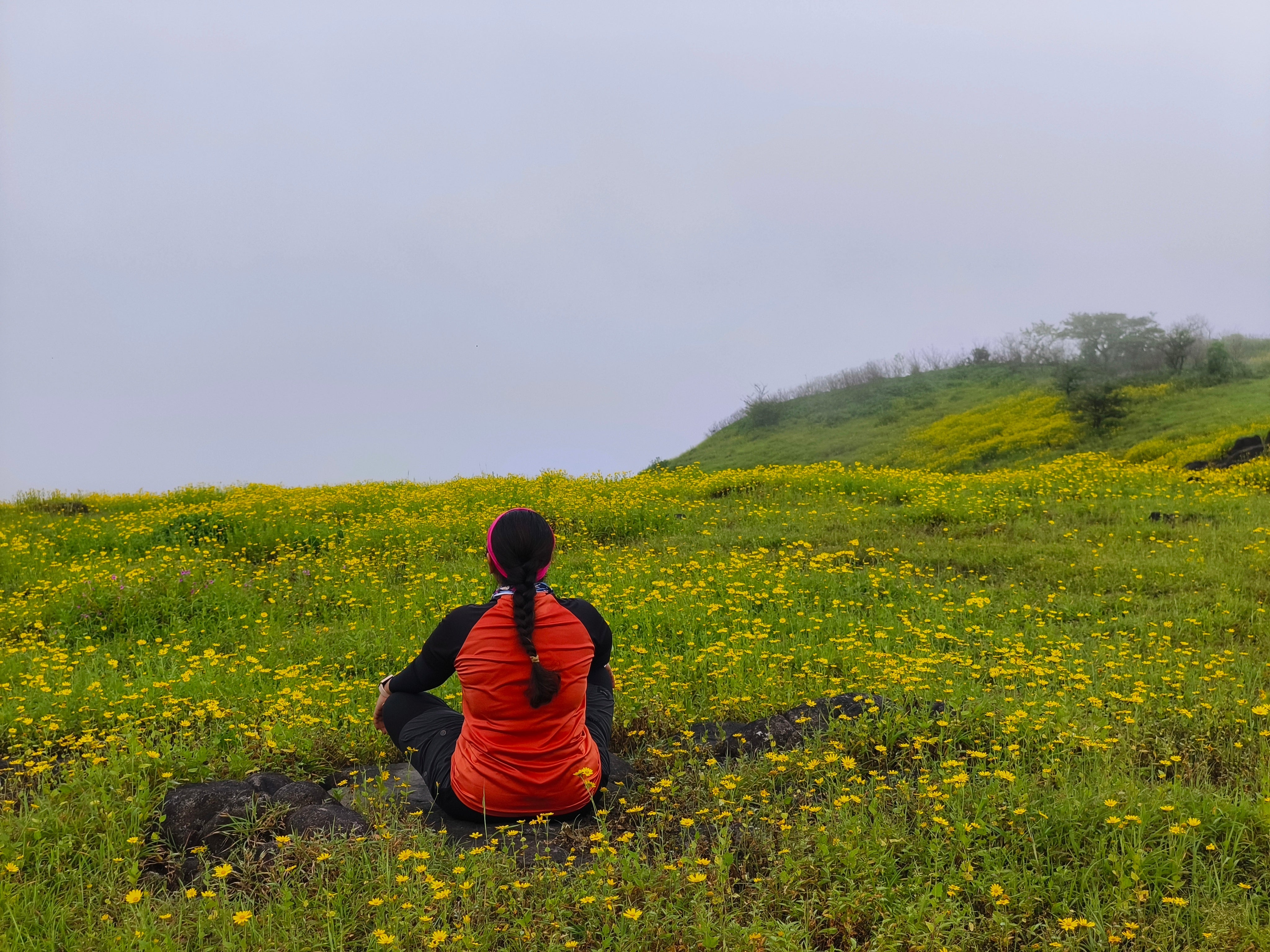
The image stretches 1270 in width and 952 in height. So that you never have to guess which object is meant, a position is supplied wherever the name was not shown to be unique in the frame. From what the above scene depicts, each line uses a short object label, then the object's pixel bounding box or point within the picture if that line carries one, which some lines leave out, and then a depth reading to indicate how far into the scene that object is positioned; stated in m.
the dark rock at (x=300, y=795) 3.84
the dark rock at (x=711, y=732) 4.64
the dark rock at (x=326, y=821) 3.54
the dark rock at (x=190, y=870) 3.47
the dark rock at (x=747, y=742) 4.46
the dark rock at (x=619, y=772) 4.30
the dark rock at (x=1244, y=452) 18.23
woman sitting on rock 3.48
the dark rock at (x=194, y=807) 3.72
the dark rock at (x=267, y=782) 3.97
